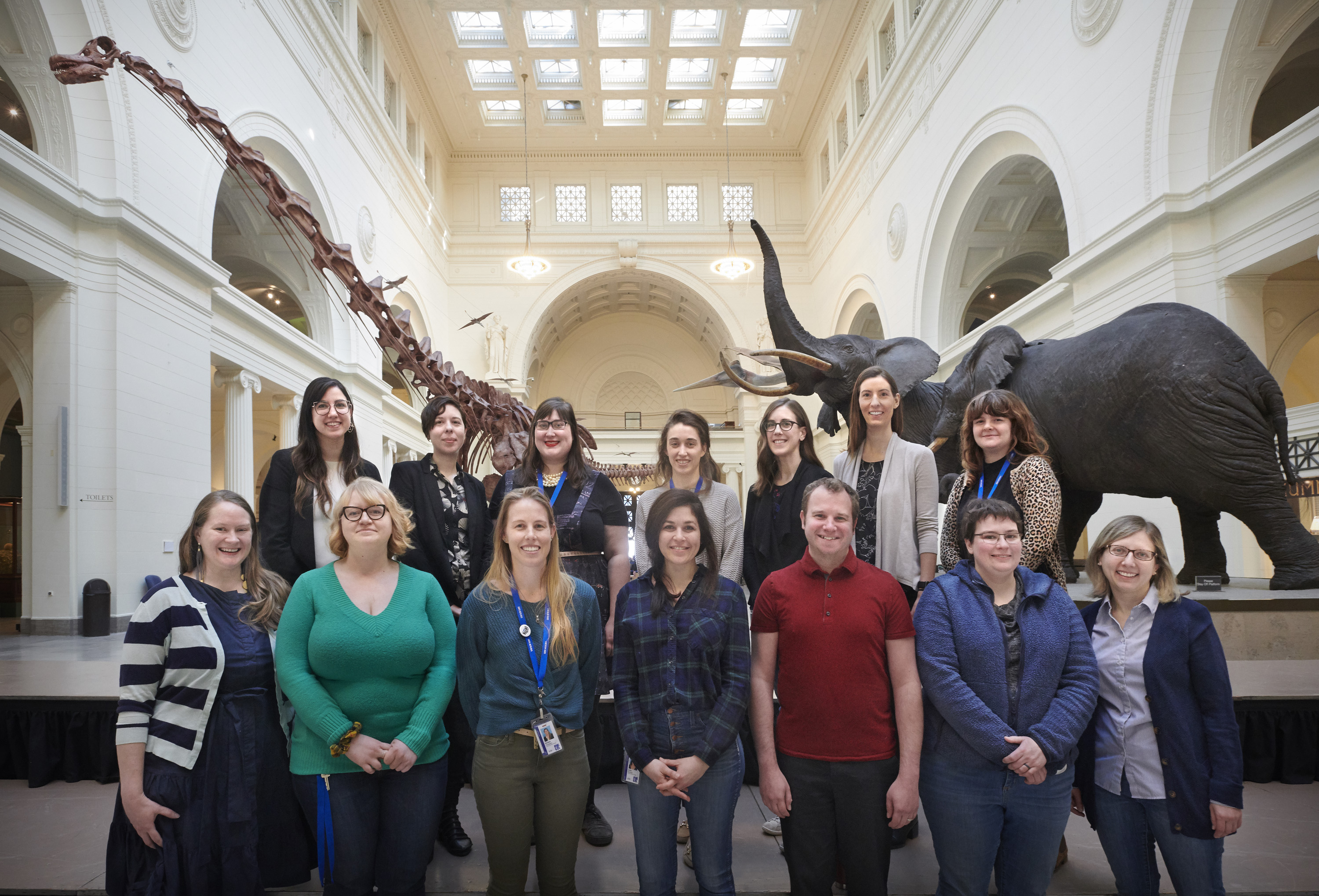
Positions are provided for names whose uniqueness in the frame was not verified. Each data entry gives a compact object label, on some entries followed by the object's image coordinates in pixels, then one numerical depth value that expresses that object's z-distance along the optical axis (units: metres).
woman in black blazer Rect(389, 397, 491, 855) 3.44
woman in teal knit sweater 2.56
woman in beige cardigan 3.13
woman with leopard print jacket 3.02
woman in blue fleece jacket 2.46
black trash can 8.59
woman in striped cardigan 2.52
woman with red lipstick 3.40
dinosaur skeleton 5.44
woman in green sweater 2.52
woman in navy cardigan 2.49
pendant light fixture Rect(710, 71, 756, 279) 23.89
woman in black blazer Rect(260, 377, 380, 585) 3.33
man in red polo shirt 2.53
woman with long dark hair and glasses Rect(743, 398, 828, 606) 3.43
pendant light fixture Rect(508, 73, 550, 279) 23.06
